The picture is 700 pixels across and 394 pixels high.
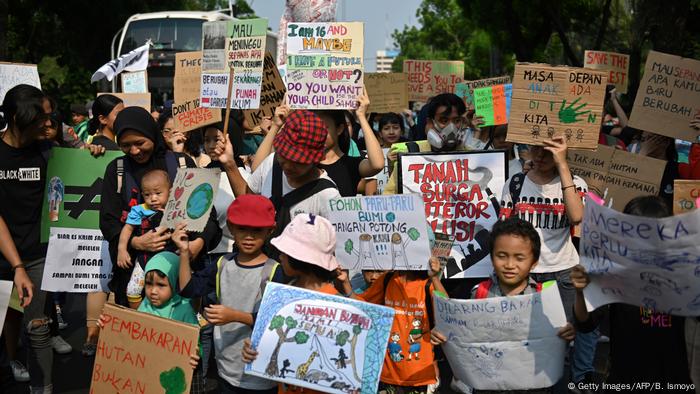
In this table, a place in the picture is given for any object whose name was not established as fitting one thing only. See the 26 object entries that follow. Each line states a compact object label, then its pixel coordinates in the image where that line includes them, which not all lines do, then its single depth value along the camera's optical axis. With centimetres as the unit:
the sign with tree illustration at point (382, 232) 470
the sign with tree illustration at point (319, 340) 390
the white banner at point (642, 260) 338
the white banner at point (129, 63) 1040
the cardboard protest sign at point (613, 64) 888
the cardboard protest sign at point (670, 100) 633
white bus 2025
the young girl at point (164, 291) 483
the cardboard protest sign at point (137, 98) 978
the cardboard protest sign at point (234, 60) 638
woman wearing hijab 522
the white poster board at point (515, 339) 397
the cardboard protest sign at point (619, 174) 562
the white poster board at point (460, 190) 541
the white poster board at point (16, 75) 709
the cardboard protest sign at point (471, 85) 904
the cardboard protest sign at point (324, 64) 590
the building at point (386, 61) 18884
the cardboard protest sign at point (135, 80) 1109
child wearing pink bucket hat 412
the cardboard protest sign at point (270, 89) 704
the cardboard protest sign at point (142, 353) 423
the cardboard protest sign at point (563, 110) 525
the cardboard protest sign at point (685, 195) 454
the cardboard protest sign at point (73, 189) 559
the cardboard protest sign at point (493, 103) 836
